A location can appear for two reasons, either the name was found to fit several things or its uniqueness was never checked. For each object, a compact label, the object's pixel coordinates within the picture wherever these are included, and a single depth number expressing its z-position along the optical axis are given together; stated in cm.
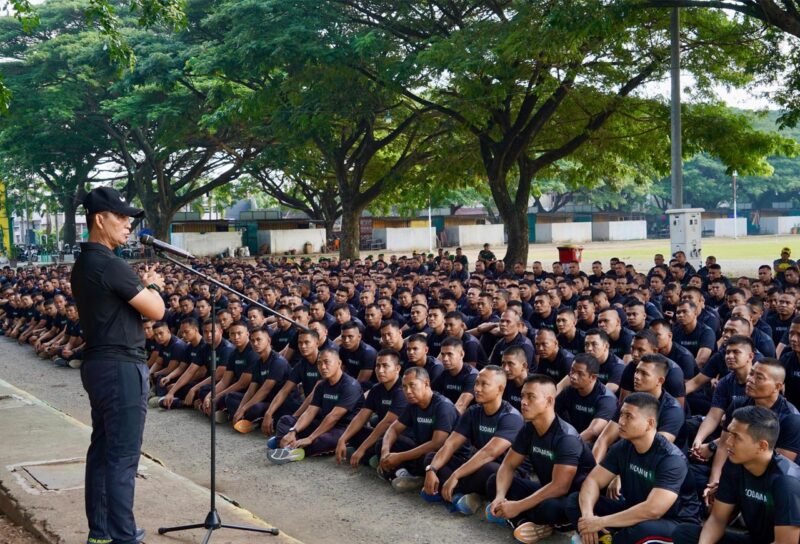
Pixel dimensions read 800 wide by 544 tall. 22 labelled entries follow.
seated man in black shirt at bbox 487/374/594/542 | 530
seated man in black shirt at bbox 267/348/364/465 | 739
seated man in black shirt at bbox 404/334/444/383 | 745
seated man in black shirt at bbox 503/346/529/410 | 685
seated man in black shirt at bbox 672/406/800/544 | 411
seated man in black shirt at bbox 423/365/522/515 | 586
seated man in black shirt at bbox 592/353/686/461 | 572
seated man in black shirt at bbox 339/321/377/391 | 856
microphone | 439
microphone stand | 458
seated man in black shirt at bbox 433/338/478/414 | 708
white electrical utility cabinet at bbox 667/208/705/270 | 1561
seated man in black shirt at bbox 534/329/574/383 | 766
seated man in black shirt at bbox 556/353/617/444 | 620
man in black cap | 408
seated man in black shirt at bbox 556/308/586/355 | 855
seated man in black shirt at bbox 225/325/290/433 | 849
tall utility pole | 1490
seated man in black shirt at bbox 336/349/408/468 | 700
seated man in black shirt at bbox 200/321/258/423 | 894
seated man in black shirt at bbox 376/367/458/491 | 640
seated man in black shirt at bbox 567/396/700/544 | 470
